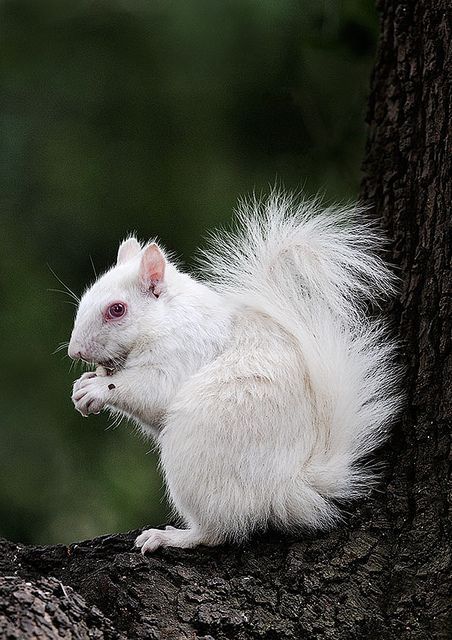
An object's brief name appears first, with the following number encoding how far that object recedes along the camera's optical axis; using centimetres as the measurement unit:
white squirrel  502
